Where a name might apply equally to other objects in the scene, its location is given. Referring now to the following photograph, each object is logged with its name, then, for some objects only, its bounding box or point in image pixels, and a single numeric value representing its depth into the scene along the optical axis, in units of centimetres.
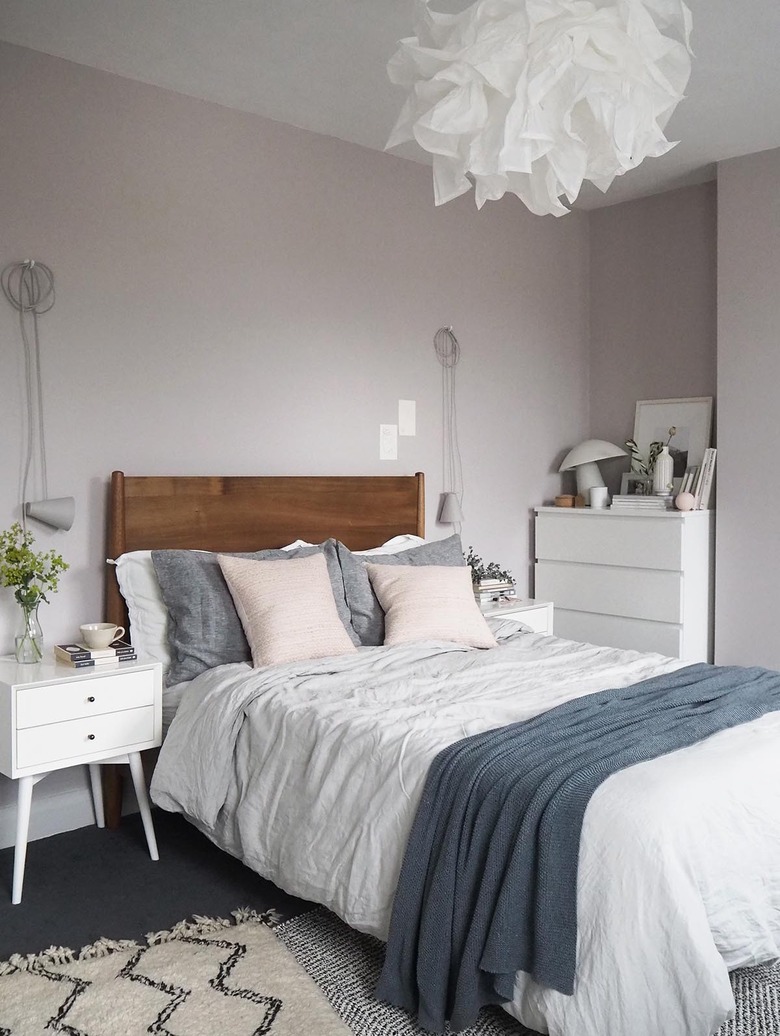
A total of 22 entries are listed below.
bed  181
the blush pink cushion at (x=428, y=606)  347
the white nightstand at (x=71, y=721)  274
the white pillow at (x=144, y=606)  332
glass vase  301
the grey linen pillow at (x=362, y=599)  352
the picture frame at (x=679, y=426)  472
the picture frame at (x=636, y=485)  485
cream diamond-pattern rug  213
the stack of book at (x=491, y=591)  435
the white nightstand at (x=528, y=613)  414
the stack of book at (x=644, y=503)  458
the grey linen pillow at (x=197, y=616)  320
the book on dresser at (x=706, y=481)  455
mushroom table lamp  488
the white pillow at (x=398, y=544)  402
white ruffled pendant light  185
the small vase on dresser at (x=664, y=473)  464
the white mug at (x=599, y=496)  484
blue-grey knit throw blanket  189
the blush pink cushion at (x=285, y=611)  313
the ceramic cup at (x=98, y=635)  304
